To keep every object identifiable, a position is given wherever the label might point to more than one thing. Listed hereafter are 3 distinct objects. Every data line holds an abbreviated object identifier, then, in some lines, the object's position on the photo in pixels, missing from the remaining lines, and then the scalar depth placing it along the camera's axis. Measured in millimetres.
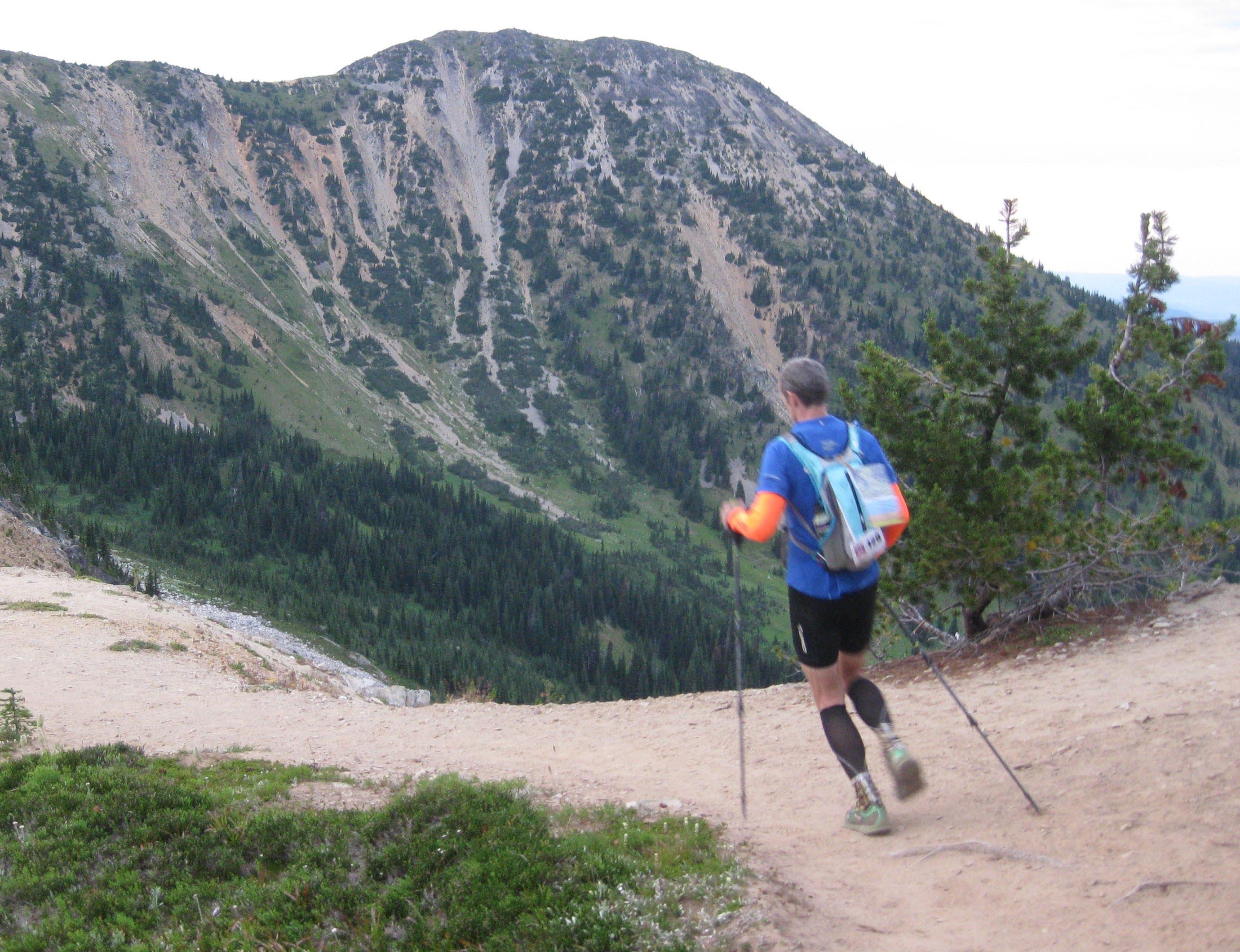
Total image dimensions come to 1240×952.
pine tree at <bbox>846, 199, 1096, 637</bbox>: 11859
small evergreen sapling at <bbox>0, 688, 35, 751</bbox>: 8938
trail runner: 5609
